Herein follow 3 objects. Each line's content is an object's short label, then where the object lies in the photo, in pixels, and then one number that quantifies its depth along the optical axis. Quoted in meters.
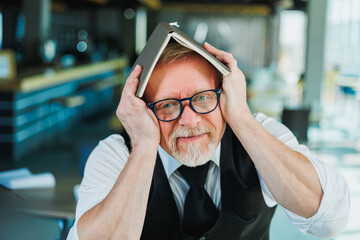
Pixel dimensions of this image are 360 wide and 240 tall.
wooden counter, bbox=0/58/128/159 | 5.58
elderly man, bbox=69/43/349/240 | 1.01
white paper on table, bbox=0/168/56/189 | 1.72
